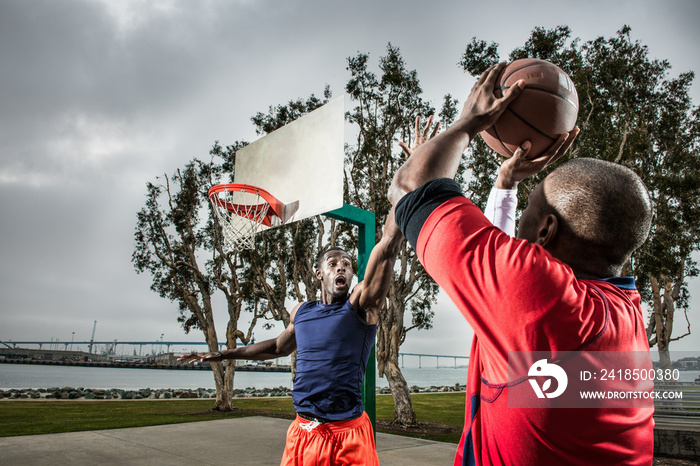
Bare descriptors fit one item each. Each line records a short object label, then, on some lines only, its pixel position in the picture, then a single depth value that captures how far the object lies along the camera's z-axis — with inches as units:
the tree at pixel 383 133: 558.3
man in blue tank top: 132.3
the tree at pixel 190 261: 616.1
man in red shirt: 31.5
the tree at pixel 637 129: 441.7
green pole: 222.1
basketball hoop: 254.4
